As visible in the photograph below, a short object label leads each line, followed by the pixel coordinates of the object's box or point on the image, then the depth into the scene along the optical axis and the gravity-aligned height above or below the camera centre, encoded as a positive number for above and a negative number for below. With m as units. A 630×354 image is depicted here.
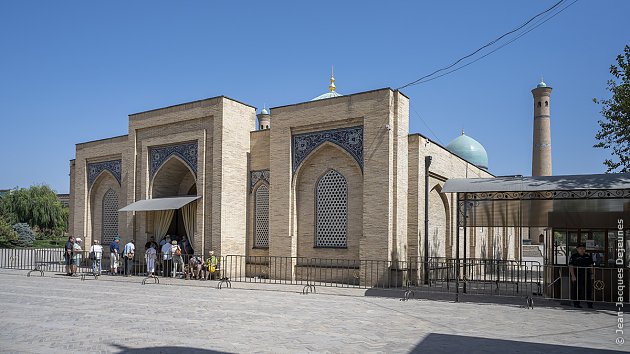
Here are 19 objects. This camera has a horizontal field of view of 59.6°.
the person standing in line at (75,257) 19.27 -1.74
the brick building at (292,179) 16.58 +1.03
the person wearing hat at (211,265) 18.00 -1.85
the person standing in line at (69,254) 19.17 -1.61
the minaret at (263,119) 36.78 +6.02
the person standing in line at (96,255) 18.83 -1.64
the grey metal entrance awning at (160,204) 19.36 +0.15
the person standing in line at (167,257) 19.05 -1.69
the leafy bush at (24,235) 40.53 -2.08
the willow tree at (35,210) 45.78 -0.21
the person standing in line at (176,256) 18.67 -1.64
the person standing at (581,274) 12.30 -1.45
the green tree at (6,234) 38.41 -1.87
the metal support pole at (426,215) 17.45 -0.18
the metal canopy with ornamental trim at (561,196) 12.07 +0.34
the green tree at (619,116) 16.84 +3.12
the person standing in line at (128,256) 19.80 -1.72
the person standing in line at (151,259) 18.95 -1.75
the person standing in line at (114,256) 19.89 -1.74
